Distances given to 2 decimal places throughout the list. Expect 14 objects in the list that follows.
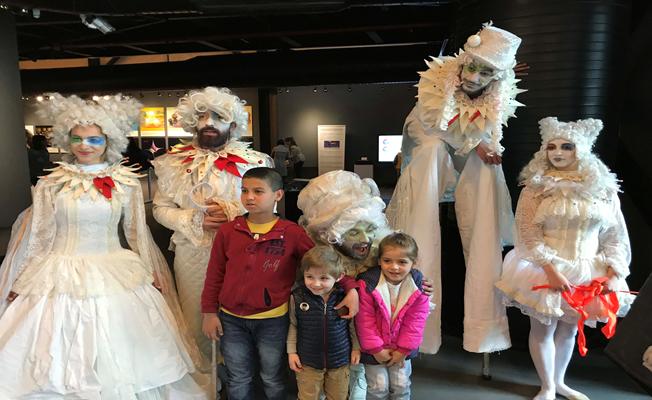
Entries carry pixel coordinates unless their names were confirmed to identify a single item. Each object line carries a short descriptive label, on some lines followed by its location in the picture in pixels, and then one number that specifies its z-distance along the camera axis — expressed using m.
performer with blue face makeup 2.16
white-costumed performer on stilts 2.63
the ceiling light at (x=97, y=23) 4.33
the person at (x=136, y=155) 6.21
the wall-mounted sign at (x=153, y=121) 10.74
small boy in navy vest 2.02
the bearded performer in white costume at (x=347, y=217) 2.20
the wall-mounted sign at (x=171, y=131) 10.64
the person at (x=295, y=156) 9.49
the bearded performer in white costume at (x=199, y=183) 2.46
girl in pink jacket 2.11
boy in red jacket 2.12
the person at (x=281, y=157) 8.19
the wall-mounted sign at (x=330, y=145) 10.56
